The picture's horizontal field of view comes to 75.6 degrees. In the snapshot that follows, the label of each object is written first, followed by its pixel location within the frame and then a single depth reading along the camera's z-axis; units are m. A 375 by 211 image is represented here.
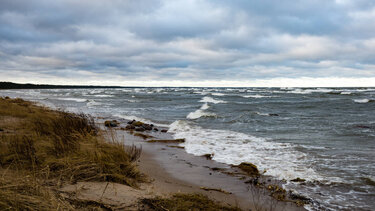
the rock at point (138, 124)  12.50
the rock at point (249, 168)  5.56
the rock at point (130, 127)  11.72
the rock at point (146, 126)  11.81
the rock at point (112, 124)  11.93
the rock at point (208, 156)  6.89
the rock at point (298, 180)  5.08
